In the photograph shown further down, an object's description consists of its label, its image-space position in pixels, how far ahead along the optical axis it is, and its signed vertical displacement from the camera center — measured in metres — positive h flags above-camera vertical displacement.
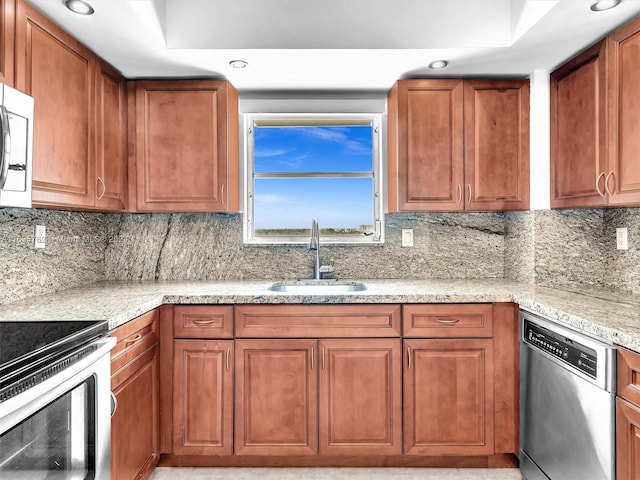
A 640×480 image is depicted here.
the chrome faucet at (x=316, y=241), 2.67 +0.01
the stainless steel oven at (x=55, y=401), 1.04 -0.43
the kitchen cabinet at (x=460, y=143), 2.43 +0.57
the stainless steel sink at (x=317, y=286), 2.54 -0.26
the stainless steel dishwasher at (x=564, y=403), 1.41 -0.61
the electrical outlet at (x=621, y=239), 2.20 +0.02
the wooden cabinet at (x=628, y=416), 1.30 -0.54
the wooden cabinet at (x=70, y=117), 1.67 +0.57
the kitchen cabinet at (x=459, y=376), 2.07 -0.64
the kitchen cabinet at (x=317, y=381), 2.07 -0.67
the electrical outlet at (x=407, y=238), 2.76 +0.03
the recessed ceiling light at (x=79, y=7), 1.66 +0.93
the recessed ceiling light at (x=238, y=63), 2.20 +0.93
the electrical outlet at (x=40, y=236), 2.08 +0.03
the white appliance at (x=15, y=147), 1.29 +0.30
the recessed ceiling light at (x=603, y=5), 1.66 +0.94
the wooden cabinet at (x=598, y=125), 1.80 +0.55
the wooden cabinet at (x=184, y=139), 2.42 +0.59
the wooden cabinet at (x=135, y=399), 1.64 -0.66
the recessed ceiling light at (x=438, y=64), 2.23 +0.95
